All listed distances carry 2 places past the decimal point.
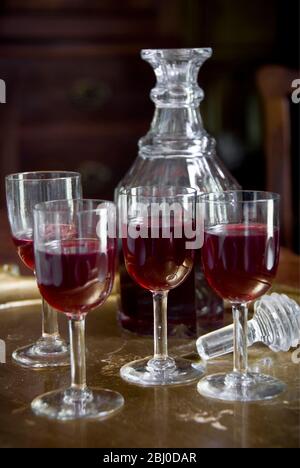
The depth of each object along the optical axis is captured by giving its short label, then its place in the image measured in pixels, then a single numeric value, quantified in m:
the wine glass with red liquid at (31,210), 0.98
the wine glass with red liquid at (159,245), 0.92
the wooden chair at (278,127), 1.64
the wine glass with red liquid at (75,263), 0.86
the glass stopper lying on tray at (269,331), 0.98
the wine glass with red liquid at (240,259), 0.89
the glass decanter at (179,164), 1.05
